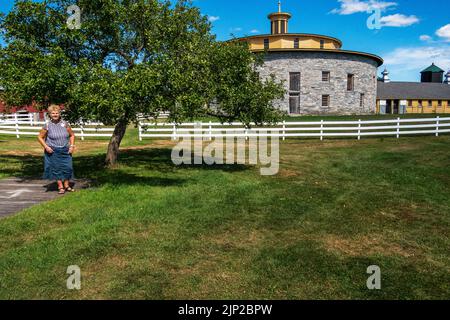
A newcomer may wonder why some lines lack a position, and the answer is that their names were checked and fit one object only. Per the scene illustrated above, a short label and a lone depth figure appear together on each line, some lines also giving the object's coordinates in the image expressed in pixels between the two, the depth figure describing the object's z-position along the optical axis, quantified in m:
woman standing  8.35
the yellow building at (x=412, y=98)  63.62
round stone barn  40.69
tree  8.67
